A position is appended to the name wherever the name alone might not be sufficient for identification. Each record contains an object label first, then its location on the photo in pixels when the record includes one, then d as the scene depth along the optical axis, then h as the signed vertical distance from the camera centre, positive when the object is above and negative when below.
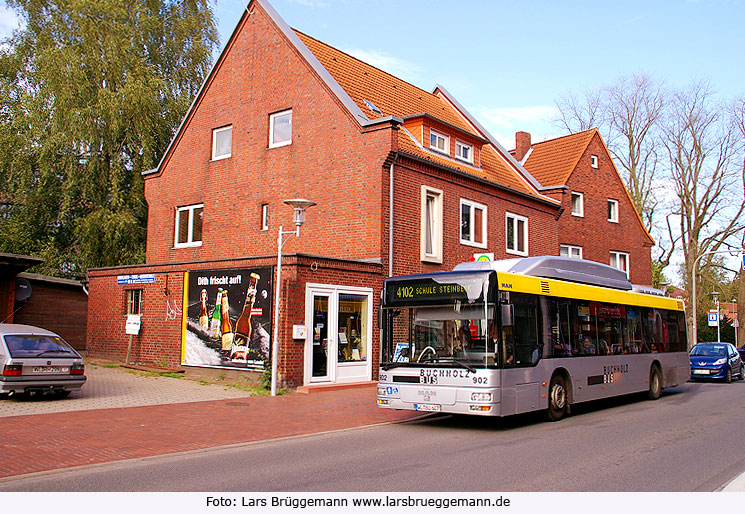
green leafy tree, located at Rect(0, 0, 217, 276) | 27.03 +8.32
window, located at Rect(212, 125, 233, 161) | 24.48 +6.93
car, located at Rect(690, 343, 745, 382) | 23.59 -1.01
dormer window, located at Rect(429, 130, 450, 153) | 22.44 +6.43
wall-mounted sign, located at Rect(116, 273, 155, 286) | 20.70 +1.61
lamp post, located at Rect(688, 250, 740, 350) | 33.35 +1.60
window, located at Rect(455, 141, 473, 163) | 23.75 +6.47
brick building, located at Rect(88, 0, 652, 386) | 17.45 +4.07
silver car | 13.41 -0.70
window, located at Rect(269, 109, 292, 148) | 22.69 +6.90
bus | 11.20 -0.14
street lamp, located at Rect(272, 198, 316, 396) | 15.49 +1.36
